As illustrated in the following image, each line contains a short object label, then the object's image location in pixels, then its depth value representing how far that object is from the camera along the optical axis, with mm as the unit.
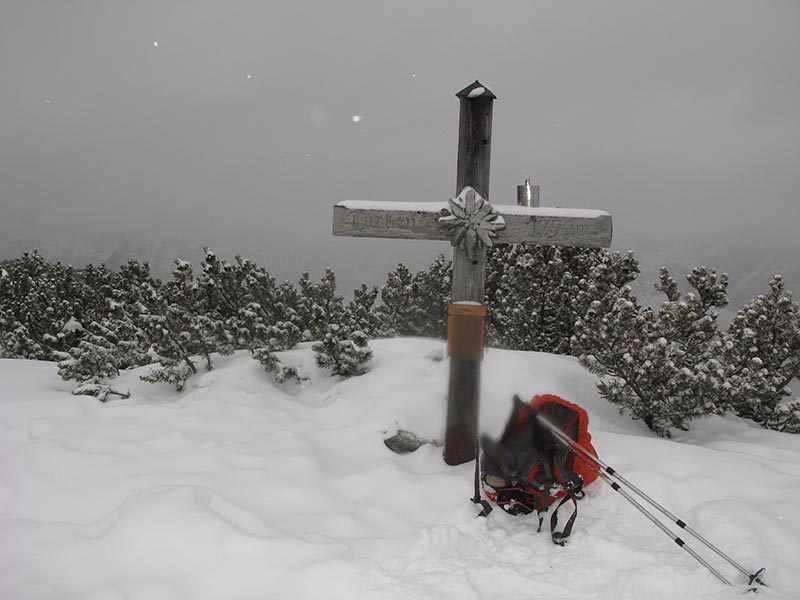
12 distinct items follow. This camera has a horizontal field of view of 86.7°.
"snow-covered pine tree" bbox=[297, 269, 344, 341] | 10117
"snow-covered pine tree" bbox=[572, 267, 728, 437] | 5406
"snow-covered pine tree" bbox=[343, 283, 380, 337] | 13749
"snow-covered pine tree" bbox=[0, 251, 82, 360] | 12443
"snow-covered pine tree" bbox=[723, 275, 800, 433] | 6414
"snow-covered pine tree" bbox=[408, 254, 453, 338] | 15383
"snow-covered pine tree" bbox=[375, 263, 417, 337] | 13953
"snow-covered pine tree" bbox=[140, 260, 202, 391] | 6270
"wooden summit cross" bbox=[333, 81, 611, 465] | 4152
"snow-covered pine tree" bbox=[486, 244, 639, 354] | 10188
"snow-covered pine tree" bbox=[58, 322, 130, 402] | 6391
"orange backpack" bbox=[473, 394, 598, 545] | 3447
